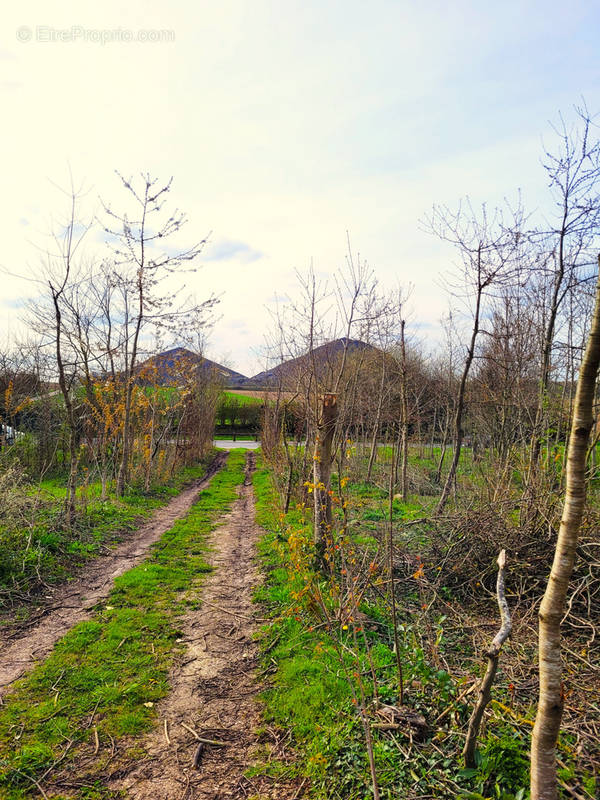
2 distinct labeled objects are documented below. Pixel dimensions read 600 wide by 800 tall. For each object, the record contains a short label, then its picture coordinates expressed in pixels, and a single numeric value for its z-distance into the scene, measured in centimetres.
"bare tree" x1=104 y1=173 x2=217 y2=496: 1159
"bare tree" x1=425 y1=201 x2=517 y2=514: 809
